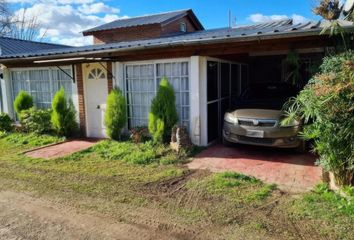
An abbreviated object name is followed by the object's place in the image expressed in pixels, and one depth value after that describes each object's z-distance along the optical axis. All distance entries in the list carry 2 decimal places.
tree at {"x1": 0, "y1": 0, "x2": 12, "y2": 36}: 22.50
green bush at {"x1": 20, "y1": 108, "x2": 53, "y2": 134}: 9.38
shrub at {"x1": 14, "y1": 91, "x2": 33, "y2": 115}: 9.91
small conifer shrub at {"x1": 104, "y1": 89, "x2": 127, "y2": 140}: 8.05
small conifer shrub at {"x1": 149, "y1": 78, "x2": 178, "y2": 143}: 7.29
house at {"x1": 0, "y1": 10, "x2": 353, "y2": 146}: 6.31
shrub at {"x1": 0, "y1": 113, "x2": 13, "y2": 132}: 10.25
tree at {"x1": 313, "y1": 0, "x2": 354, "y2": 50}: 4.90
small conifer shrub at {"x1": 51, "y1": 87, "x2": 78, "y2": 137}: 8.80
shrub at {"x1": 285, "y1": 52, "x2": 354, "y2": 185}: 3.93
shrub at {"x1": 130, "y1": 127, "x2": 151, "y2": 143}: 7.87
